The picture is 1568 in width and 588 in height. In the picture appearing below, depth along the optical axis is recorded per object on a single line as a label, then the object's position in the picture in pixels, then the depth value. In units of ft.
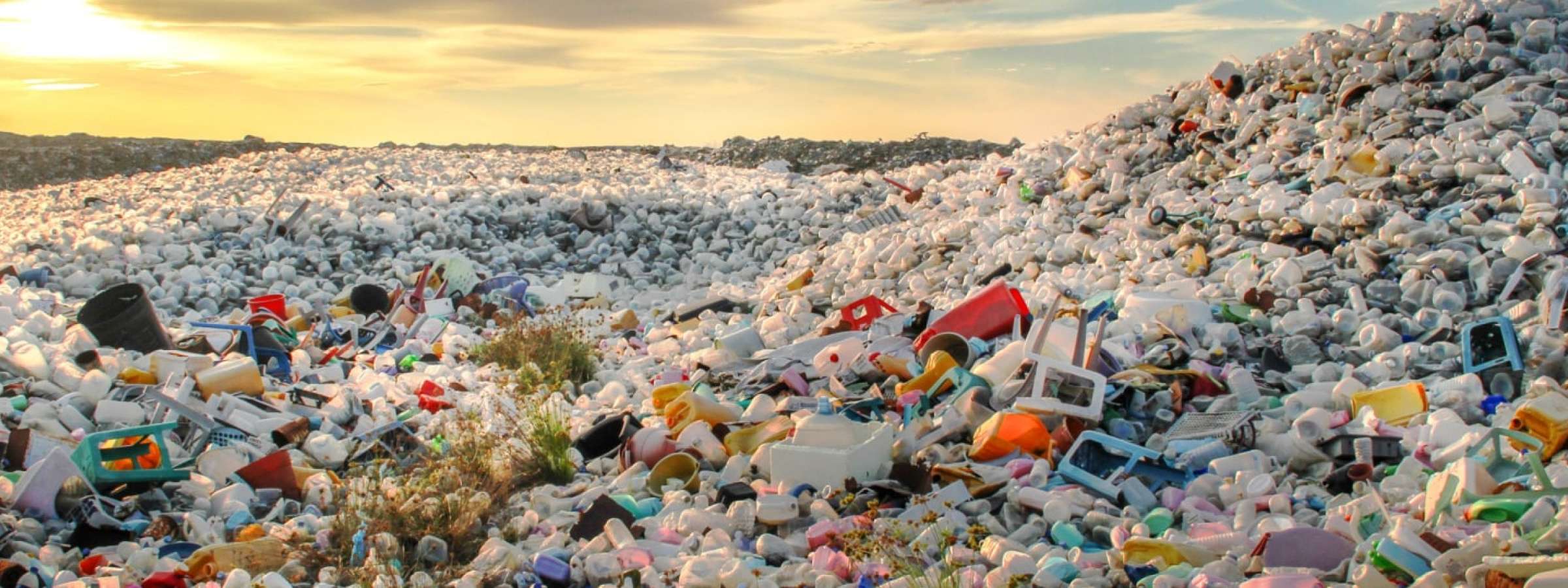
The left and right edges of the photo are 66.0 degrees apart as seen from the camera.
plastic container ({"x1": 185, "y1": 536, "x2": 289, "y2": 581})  12.41
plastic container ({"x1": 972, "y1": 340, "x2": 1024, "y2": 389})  15.87
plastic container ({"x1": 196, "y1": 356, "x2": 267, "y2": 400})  18.49
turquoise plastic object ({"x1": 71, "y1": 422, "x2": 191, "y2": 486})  14.76
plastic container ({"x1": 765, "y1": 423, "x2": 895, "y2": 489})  13.10
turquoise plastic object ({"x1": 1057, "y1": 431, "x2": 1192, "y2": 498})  12.87
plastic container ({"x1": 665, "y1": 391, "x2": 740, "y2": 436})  15.88
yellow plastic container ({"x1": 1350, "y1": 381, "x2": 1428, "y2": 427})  13.98
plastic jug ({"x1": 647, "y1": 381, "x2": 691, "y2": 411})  17.79
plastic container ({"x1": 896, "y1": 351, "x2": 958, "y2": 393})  16.06
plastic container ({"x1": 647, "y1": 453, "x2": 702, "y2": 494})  14.21
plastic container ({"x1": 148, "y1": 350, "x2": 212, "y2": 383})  18.95
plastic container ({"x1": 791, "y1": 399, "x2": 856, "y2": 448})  13.84
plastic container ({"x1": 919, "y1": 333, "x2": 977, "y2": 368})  17.15
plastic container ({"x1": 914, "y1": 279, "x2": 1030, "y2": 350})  18.15
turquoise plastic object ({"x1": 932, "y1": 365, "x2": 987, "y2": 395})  15.47
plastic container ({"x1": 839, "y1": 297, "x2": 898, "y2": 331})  21.65
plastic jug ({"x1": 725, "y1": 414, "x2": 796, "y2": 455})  14.92
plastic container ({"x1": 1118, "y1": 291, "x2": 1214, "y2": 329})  17.31
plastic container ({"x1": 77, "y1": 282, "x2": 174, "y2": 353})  21.45
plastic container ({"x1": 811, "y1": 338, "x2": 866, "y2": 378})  17.69
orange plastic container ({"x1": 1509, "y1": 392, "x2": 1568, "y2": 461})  12.53
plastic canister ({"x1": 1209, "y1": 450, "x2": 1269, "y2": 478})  12.96
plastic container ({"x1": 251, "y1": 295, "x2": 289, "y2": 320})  26.45
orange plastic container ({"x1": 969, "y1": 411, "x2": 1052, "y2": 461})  13.70
